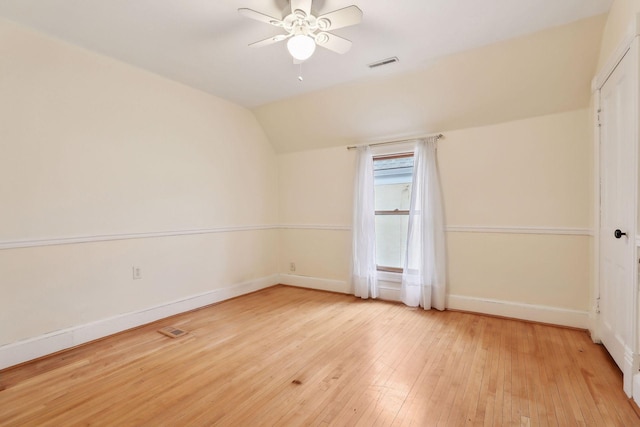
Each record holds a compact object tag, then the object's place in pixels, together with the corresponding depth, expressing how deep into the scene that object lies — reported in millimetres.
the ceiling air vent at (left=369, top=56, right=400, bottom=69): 2920
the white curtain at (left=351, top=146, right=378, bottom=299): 4016
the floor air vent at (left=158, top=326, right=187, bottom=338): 2867
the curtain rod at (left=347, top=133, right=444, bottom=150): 3553
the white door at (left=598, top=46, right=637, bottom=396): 1893
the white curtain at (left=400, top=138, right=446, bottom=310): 3531
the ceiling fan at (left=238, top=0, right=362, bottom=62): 1936
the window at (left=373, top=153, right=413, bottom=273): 4004
